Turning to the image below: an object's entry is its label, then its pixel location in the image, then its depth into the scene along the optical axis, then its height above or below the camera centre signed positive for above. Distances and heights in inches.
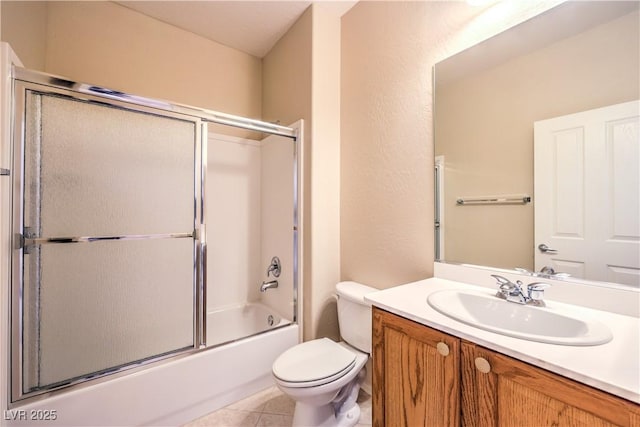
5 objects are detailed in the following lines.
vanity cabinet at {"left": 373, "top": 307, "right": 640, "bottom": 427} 21.7 -18.1
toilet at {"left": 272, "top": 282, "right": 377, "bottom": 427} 47.6 -30.3
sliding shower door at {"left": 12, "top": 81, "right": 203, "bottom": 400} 45.6 -4.2
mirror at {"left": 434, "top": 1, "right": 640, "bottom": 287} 33.2 +13.8
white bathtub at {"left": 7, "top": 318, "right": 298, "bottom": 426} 46.4 -36.1
